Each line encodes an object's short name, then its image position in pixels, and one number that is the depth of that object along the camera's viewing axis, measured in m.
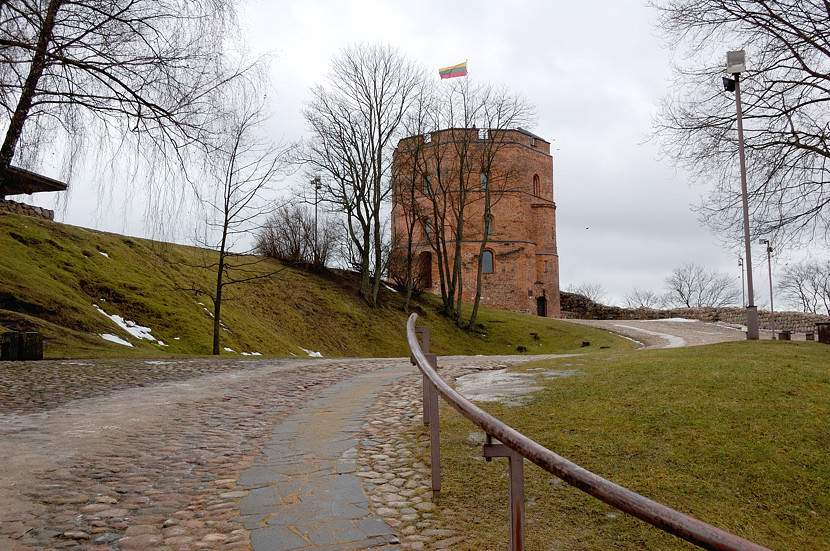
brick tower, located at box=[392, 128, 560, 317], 43.03
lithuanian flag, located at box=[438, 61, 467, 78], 41.09
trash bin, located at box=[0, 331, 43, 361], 12.86
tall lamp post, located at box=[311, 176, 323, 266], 33.12
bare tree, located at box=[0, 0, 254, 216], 7.54
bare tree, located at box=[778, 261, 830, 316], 66.31
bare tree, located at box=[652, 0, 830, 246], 11.65
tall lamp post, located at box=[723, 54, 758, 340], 12.87
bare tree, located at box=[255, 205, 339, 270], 35.41
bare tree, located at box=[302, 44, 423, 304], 33.19
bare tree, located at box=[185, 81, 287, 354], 9.99
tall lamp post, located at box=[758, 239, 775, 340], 14.29
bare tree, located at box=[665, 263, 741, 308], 71.94
